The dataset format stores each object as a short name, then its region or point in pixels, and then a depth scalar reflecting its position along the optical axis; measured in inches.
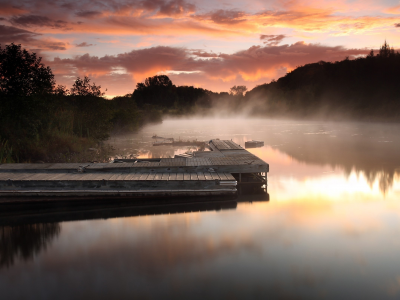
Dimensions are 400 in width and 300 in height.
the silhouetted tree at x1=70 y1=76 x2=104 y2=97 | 743.7
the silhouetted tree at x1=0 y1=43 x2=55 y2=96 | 509.4
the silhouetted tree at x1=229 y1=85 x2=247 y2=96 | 4405.5
